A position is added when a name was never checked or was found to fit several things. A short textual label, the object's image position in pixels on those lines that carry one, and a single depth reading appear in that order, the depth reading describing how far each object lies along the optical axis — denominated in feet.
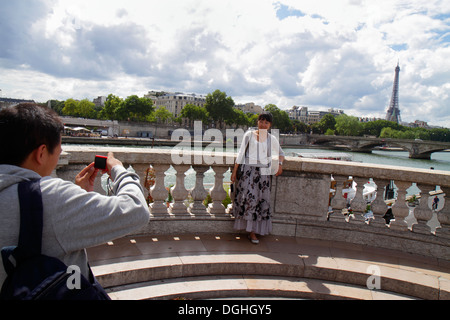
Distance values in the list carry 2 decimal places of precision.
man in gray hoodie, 3.73
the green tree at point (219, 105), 284.00
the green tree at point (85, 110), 323.16
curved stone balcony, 10.91
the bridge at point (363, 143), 205.36
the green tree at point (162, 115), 316.58
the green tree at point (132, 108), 266.77
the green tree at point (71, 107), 325.62
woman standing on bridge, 13.23
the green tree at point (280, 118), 315.17
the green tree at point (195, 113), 287.28
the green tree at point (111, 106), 275.63
